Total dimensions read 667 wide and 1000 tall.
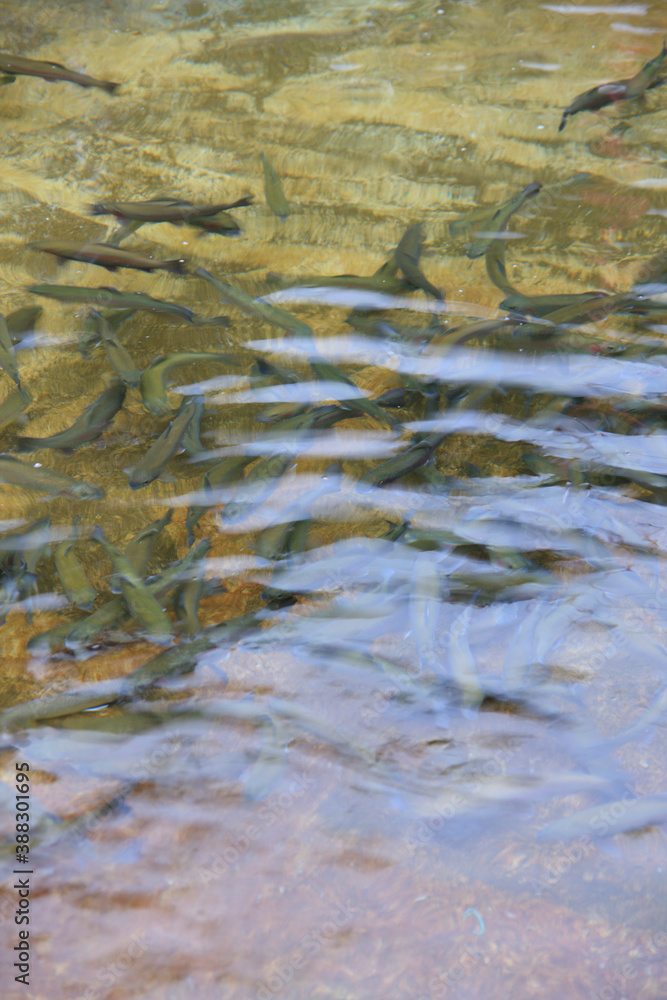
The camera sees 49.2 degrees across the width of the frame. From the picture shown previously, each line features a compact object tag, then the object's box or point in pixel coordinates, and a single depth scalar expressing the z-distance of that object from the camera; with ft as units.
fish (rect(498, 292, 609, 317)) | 13.14
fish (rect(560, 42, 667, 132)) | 17.21
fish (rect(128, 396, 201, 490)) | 11.25
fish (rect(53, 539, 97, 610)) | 10.15
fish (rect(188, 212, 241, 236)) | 14.40
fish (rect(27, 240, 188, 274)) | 13.46
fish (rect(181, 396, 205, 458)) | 11.87
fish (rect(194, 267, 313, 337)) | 13.39
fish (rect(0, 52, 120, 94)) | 17.60
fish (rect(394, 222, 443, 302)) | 14.08
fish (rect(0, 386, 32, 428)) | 12.26
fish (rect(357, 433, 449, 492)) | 11.31
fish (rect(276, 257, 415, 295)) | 13.96
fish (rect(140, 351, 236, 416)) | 11.98
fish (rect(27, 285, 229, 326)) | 13.23
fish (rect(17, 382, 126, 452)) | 11.75
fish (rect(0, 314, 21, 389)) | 12.24
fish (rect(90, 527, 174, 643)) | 9.75
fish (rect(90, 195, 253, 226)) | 14.30
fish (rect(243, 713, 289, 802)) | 8.42
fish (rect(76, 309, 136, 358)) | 13.26
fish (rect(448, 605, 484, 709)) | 9.11
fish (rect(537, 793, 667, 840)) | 7.86
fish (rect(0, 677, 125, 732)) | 9.07
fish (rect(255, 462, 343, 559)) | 10.80
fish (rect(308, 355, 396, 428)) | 12.21
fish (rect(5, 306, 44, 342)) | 13.98
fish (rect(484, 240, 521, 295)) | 13.93
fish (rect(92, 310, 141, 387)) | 12.23
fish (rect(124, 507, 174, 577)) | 10.40
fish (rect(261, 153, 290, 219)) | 16.35
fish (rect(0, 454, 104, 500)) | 11.09
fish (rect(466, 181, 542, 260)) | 15.12
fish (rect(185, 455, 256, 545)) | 11.45
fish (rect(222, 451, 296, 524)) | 11.25
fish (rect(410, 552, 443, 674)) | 9.53
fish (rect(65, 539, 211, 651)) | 9.77
